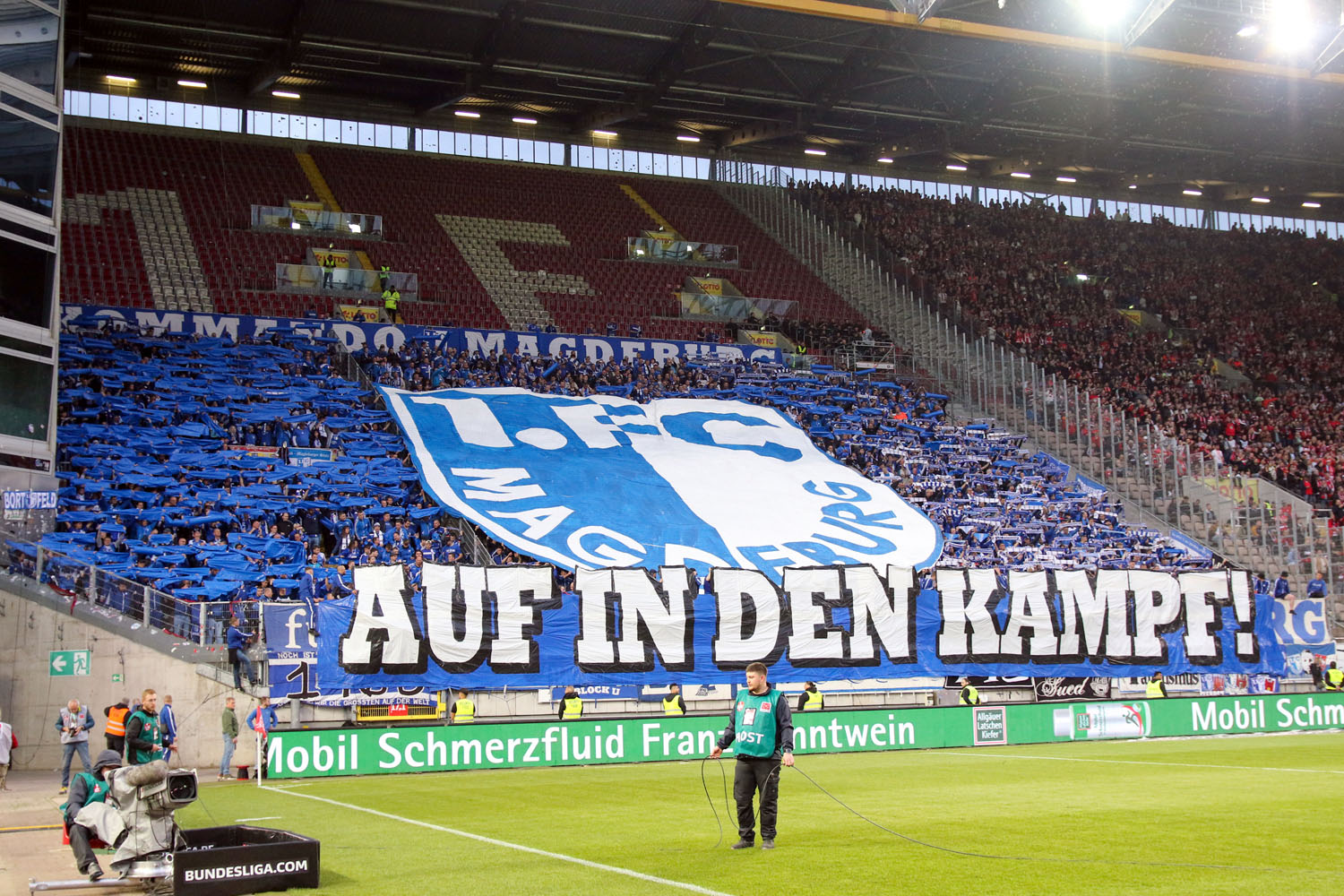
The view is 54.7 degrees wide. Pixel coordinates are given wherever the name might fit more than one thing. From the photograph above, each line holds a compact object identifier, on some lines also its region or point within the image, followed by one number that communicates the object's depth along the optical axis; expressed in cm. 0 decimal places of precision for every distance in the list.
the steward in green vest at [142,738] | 1489
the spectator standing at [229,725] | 2250
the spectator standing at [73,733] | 2056
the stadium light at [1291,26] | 4025
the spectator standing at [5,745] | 2217
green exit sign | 2462
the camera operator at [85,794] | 1159
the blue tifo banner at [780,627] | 2516
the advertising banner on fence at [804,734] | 2152
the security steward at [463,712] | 2612
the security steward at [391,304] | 4591
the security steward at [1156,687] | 3108
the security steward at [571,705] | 2680
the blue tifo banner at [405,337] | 4088
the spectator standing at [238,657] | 2461
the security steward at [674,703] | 2777
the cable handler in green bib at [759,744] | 1202
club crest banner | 3275
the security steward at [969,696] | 2884
